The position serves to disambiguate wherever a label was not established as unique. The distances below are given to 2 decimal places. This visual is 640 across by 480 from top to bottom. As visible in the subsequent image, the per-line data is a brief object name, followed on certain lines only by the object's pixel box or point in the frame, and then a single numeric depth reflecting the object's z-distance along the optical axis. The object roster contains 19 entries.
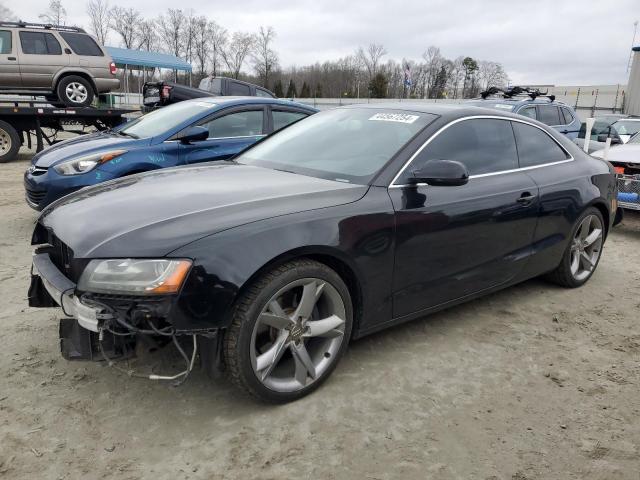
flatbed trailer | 10.09
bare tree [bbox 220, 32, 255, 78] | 61.22
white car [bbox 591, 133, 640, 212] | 6.56
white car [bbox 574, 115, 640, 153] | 10.88
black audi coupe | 2.30
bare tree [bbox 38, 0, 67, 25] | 48.97
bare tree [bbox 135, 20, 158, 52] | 56.19
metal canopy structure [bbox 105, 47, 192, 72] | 35.81
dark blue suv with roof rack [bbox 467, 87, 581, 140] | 9.62
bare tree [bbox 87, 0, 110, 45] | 54.41
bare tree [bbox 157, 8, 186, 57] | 58.19
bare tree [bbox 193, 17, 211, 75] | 59.56
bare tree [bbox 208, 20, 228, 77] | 60.75
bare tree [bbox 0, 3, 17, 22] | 48.40
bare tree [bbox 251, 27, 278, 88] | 60.12
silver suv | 12.52
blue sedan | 5.27
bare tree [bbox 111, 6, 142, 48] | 55.09
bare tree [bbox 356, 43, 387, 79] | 68.19
